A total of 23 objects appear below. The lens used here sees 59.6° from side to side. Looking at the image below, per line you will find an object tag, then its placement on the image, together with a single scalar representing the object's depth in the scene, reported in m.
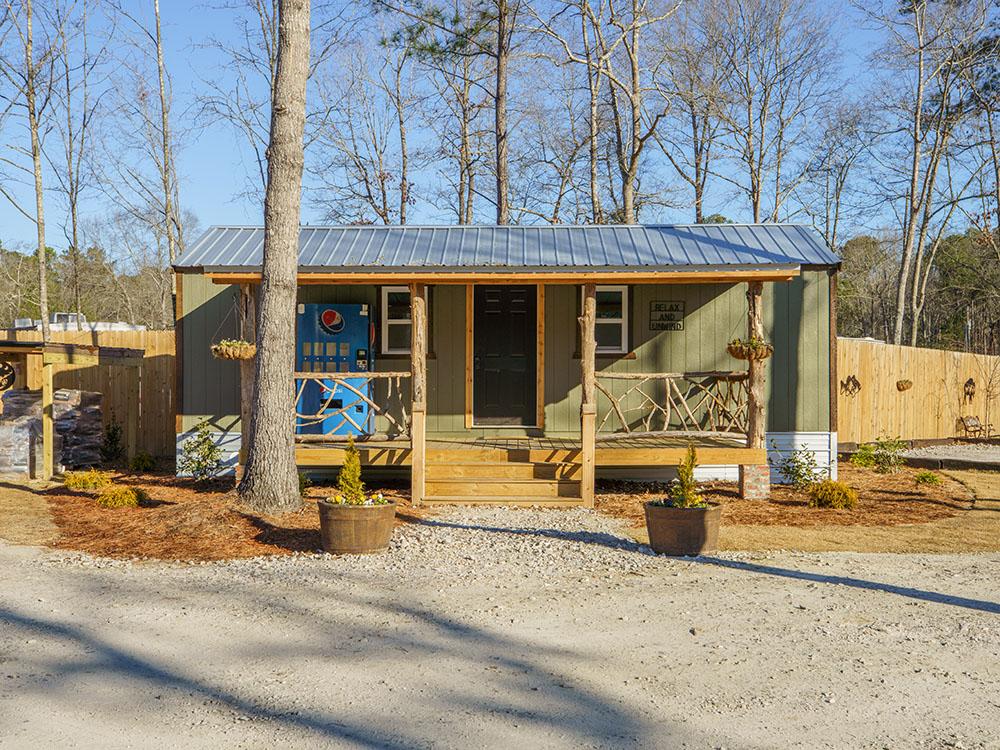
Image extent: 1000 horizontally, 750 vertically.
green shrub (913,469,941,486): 10.66
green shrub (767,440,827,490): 10.14
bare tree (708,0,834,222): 22.72
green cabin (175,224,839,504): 10.20
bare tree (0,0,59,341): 15.09
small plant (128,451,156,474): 11.67
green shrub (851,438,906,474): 11.72
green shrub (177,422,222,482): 10.34
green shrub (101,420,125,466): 12.57
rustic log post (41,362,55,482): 10.30
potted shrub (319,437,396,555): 6.58
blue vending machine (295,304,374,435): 10.49
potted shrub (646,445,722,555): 6.57
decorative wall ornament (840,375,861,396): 15.02
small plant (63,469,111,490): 9.88
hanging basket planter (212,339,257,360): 8.69
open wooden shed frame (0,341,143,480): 10.10
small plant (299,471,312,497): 9.70
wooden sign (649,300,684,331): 10.63
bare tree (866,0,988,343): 20.59
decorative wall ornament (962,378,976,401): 17.78
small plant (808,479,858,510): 8.96
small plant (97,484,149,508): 8.62
